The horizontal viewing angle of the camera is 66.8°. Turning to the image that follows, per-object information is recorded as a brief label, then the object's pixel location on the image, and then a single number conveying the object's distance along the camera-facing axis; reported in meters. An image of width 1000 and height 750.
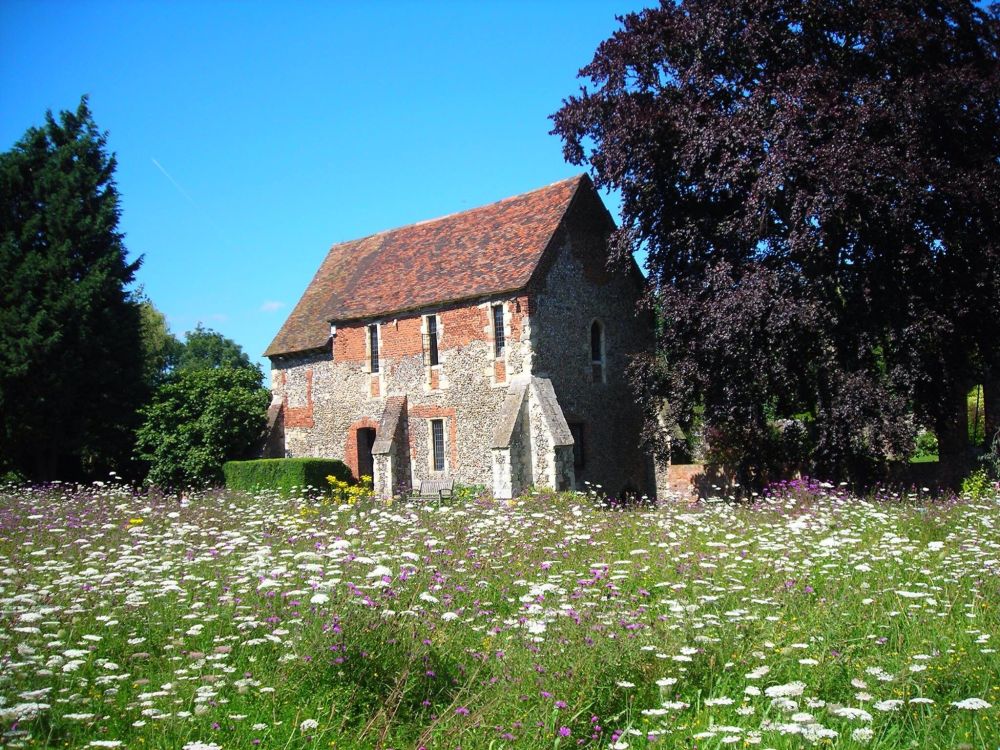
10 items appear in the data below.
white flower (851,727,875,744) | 3.97
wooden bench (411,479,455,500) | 20.17
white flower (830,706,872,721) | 4.00
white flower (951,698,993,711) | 4.06
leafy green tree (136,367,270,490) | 24.62
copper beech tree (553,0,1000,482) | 15.48
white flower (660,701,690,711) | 4.46
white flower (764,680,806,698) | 4.27
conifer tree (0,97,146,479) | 25.50
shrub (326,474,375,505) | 17.24
